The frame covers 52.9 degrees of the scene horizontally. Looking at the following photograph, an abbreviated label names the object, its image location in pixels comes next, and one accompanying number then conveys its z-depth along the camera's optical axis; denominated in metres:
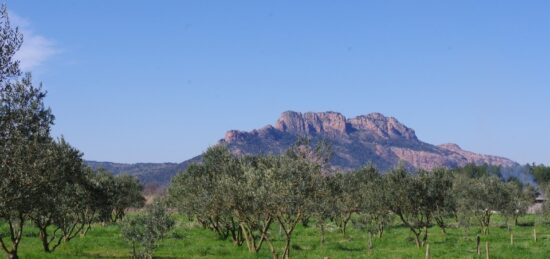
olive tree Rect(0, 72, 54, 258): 22.64
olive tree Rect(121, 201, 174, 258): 41.19
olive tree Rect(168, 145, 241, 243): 48.72
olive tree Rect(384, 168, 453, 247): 53.84
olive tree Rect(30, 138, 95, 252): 30.69
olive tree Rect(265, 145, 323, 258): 38.19
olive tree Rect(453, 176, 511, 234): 87.06
